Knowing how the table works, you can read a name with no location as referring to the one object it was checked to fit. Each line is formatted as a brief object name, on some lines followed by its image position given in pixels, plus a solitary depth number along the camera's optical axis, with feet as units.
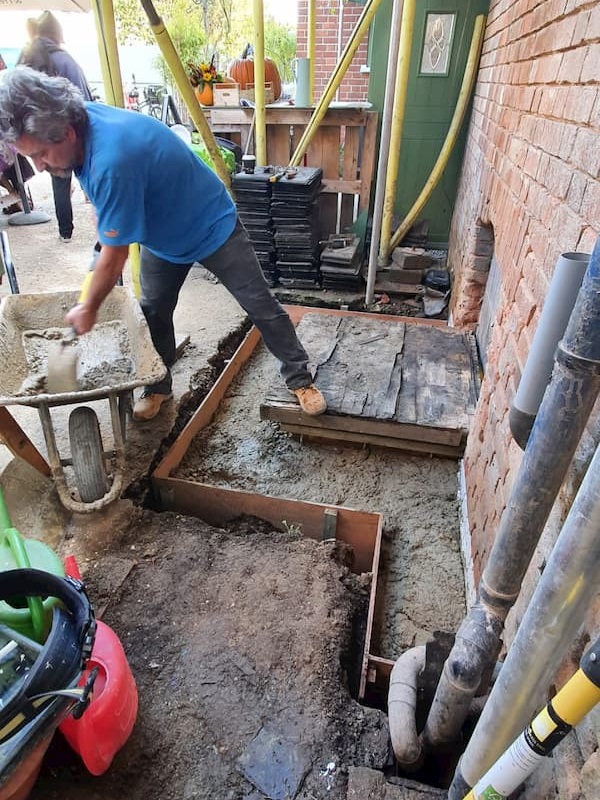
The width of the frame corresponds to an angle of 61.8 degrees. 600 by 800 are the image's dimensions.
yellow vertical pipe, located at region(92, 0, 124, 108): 8.70
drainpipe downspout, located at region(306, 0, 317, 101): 16.82
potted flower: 17.90
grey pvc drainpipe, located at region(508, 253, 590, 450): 3.11
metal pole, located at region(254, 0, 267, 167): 13.06
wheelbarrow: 7.06
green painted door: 15.75
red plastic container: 4.31
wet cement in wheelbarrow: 7.93
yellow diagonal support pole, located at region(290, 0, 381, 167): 13.57
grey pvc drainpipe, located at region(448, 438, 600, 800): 2.46
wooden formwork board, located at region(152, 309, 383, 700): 7.77
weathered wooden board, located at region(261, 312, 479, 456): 9.09
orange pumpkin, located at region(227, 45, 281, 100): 20.63
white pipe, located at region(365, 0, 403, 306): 10.97
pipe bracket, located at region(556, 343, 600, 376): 2.62
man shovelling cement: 6.06
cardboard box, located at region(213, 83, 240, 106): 17.35
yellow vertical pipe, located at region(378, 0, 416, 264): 12.85
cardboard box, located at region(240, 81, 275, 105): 19.06
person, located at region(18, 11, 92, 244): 14.58
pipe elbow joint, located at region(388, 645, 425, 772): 4.43
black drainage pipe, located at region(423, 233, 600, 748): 2.62
